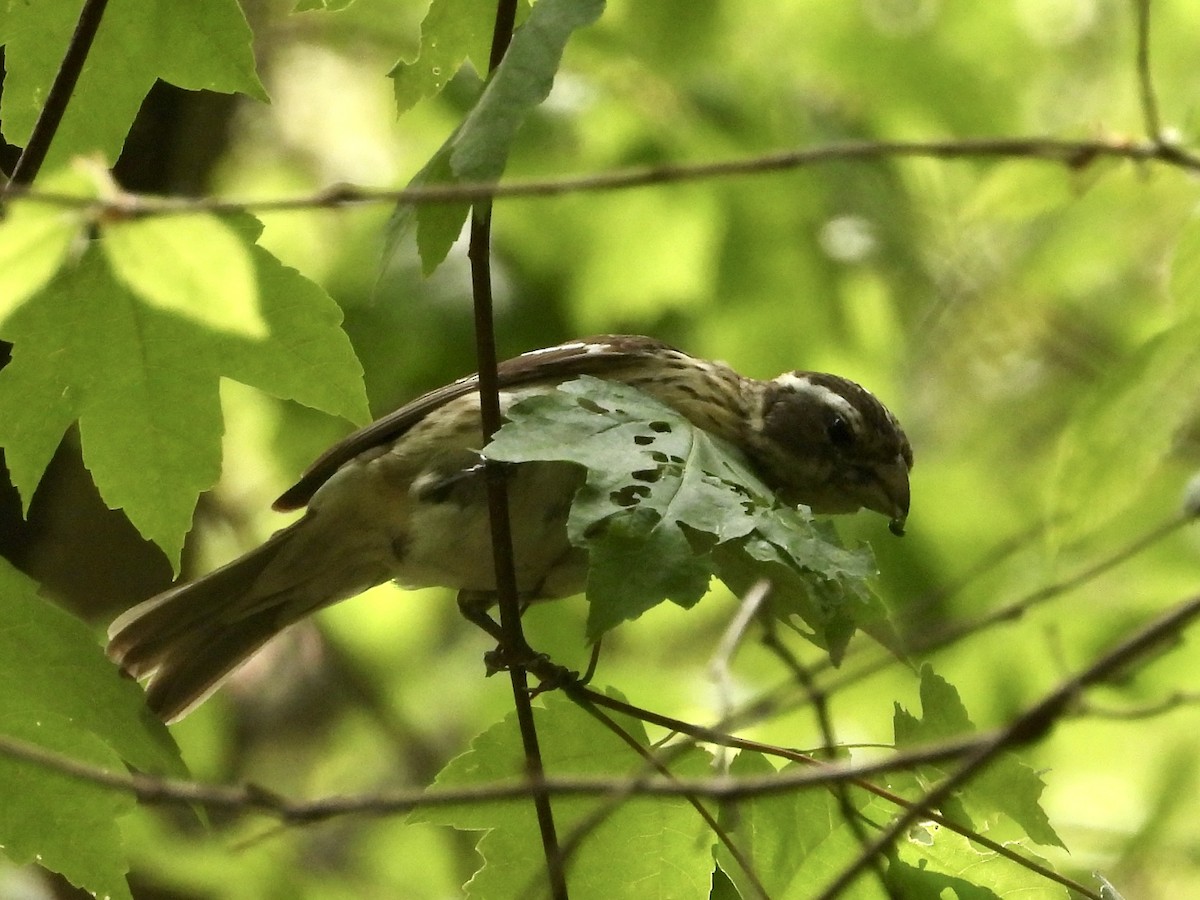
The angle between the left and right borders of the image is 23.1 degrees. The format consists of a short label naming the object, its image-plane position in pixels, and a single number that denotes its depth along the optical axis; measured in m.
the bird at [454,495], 8.40
